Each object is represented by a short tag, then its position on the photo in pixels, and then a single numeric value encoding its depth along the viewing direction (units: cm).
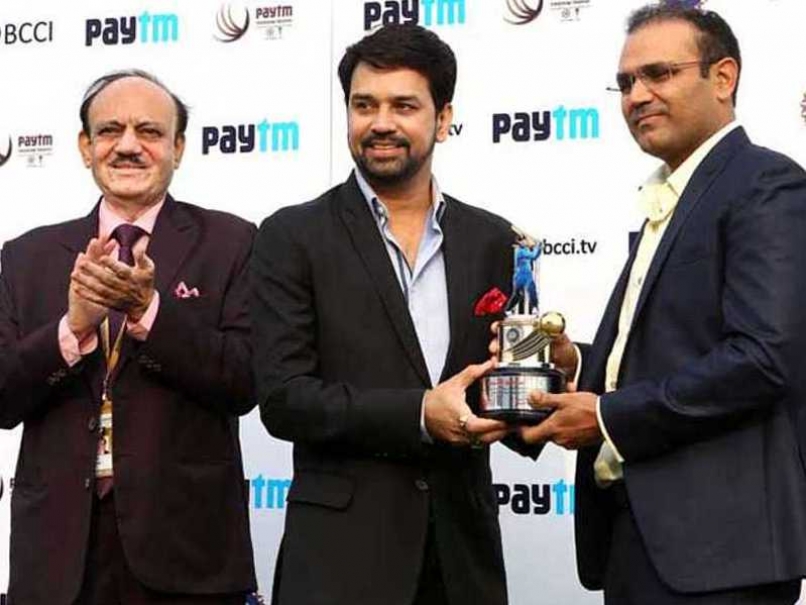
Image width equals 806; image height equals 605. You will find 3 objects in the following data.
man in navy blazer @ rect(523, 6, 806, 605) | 264
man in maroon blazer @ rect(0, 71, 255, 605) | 327
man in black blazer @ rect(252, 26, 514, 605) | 293
